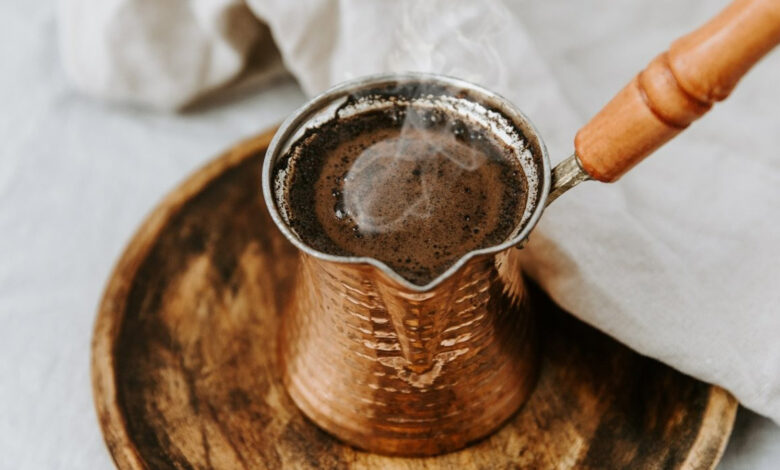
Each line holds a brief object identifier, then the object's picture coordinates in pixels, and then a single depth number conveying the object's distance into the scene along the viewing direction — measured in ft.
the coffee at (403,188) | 0.96
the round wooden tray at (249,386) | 1.04
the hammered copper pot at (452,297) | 0.80
